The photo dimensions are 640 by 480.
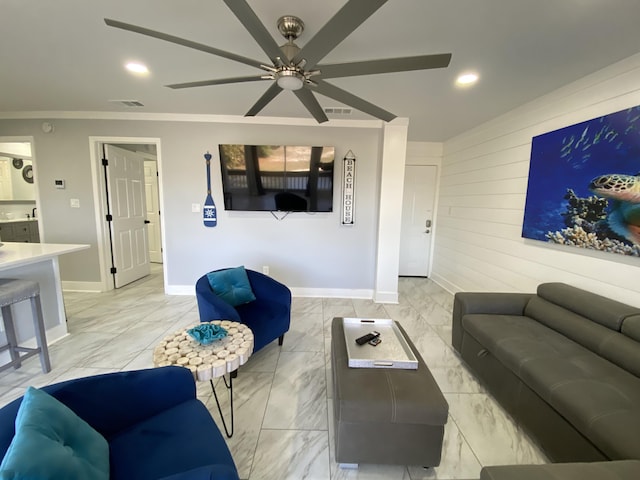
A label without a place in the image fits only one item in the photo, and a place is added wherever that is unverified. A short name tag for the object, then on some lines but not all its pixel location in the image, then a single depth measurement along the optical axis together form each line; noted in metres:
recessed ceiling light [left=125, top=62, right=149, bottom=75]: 2.27
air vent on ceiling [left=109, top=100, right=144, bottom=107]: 3.13
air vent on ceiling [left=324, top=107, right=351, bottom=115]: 3.16
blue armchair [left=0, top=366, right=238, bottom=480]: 0.97
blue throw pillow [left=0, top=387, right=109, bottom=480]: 0.66
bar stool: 2.02
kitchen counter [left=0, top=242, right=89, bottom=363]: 2.19
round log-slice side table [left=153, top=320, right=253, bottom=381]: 1.34
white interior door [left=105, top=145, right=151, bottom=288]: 3.92
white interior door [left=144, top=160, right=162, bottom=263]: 5.43
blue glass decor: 1.50
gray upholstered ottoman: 1.29
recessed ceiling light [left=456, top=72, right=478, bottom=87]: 2.26
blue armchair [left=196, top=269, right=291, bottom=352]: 1.98
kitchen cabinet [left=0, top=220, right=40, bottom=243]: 4.50
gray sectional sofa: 1.25
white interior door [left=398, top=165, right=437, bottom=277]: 4.71
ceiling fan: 1.09
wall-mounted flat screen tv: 3.47
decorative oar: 3.67
